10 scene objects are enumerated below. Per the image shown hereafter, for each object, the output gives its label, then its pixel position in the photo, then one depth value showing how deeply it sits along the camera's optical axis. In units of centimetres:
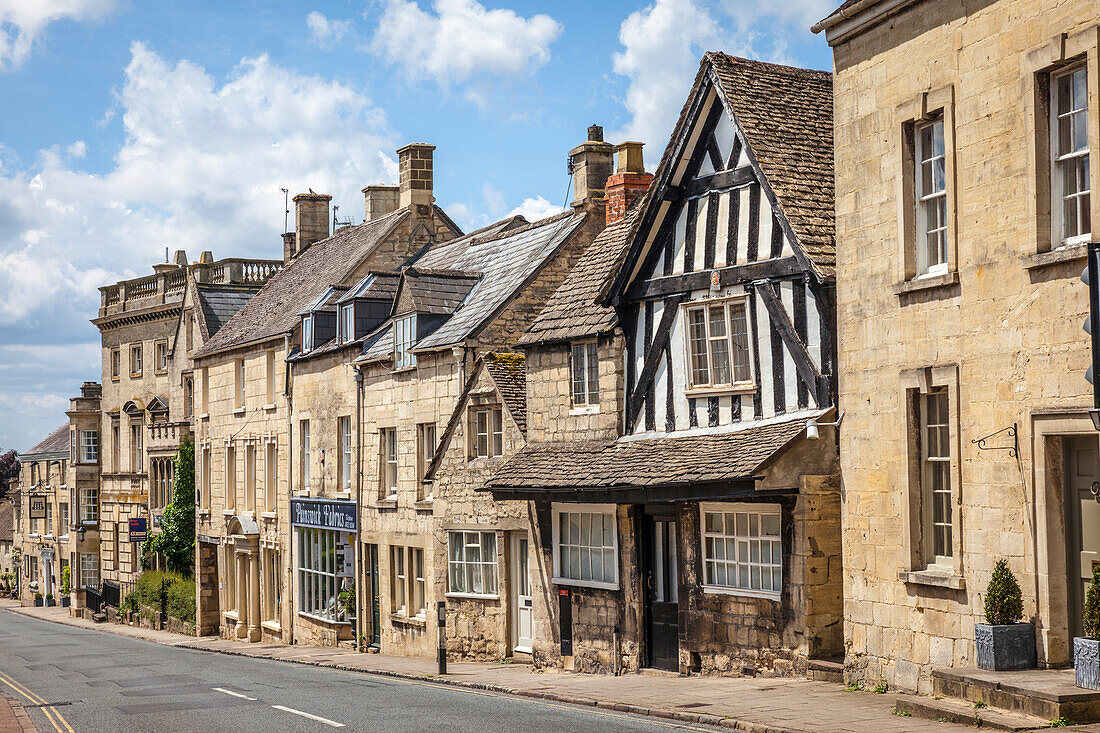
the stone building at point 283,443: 3334
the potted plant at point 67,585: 6457
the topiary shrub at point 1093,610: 1179
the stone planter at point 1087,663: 1173
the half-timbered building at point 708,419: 1717
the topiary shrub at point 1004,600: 1316
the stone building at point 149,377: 4778
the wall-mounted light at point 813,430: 1645
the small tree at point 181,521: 4550
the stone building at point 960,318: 1284
